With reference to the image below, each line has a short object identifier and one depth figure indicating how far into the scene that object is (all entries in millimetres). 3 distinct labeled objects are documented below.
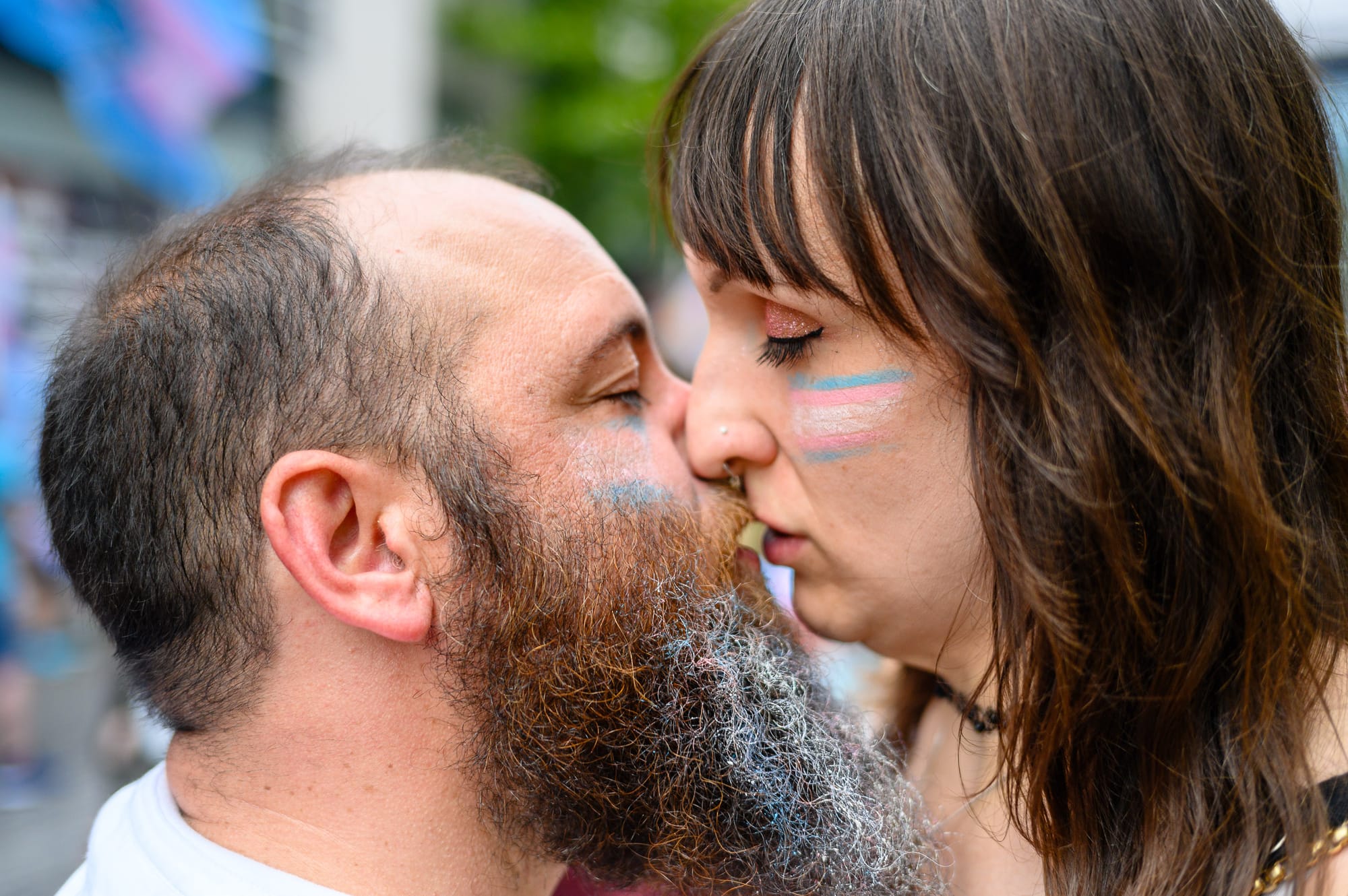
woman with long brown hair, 549
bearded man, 604
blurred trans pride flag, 1440
